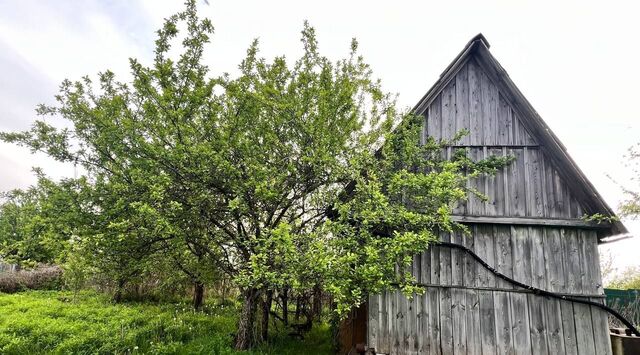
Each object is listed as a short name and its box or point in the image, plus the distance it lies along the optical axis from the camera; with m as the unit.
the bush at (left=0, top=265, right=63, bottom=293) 17.89
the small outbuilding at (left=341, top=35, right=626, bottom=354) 6.95
